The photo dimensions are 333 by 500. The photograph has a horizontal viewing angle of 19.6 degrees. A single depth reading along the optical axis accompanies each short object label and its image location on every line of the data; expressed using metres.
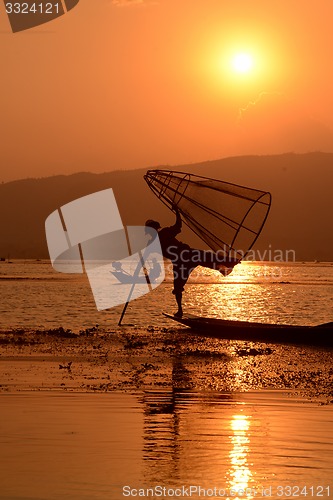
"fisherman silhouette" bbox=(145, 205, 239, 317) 24.94
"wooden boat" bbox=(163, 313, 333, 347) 24.48
